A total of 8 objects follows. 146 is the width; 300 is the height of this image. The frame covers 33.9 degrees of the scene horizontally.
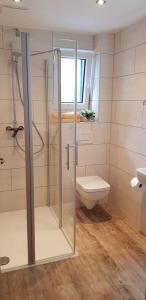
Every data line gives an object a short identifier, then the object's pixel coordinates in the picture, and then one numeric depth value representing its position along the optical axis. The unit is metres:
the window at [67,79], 2.22
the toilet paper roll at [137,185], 2.25
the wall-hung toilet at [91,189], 2.85
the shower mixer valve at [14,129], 2.89
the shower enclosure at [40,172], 2.09
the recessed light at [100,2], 2.03
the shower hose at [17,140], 2.55
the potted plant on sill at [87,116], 3.19
